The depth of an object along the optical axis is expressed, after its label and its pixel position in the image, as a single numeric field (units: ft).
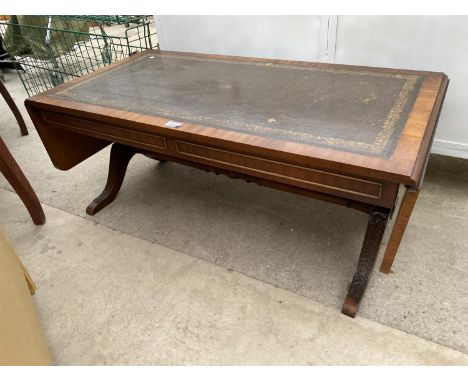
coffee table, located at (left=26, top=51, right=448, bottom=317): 2.96
